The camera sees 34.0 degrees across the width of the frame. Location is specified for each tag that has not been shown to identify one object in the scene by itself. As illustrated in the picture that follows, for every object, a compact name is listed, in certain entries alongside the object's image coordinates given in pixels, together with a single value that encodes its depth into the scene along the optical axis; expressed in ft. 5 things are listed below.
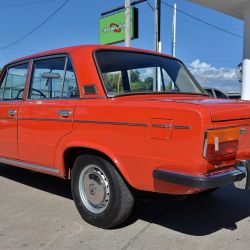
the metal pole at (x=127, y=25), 43.57
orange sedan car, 11.21
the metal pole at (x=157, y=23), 55.52
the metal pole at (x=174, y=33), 77.74
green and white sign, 61.52
